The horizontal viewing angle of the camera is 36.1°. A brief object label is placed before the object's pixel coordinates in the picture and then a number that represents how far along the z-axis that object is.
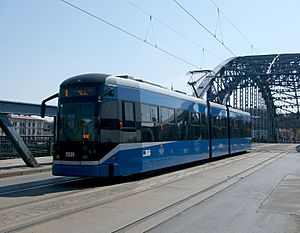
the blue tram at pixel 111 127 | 14.35
